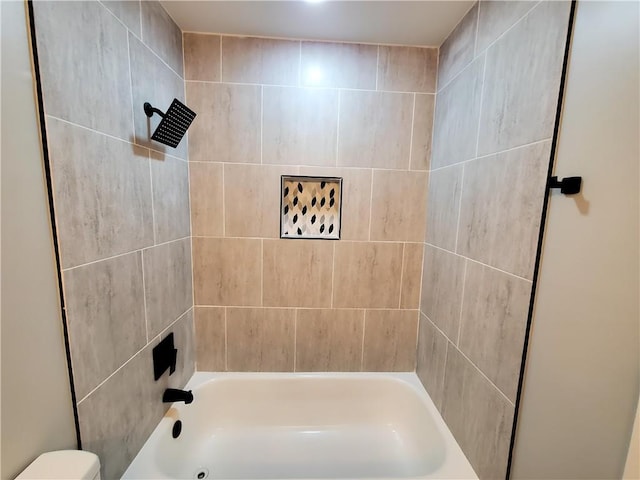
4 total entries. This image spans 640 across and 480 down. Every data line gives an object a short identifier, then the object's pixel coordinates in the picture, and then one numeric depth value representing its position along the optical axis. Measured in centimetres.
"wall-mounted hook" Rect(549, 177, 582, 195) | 67
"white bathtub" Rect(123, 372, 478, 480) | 138
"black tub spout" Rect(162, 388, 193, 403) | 131
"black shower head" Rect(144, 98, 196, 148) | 108
